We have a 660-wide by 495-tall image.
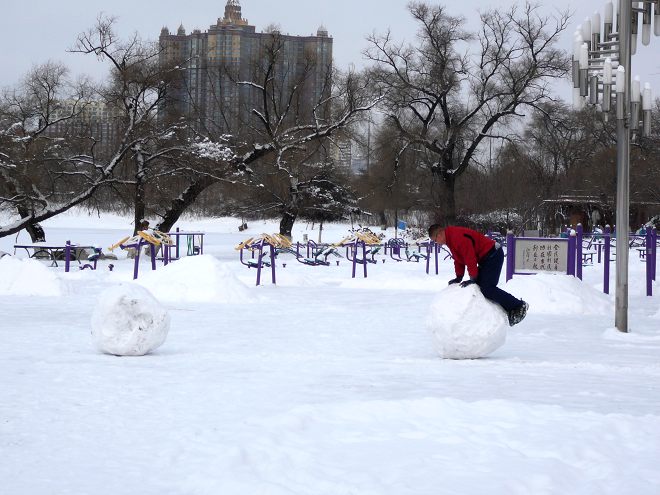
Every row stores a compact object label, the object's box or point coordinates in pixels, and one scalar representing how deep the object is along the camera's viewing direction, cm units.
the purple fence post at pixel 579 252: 2251
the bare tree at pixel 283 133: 4159
